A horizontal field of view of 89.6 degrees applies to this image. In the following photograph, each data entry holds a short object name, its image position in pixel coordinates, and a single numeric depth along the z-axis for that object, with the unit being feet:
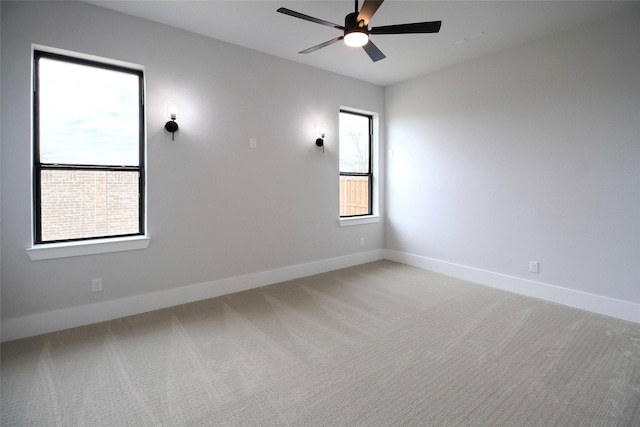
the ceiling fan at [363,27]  7.83
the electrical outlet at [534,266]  12.70
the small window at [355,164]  17.29
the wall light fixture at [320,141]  15.53
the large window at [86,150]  9.74
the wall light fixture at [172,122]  11.32
